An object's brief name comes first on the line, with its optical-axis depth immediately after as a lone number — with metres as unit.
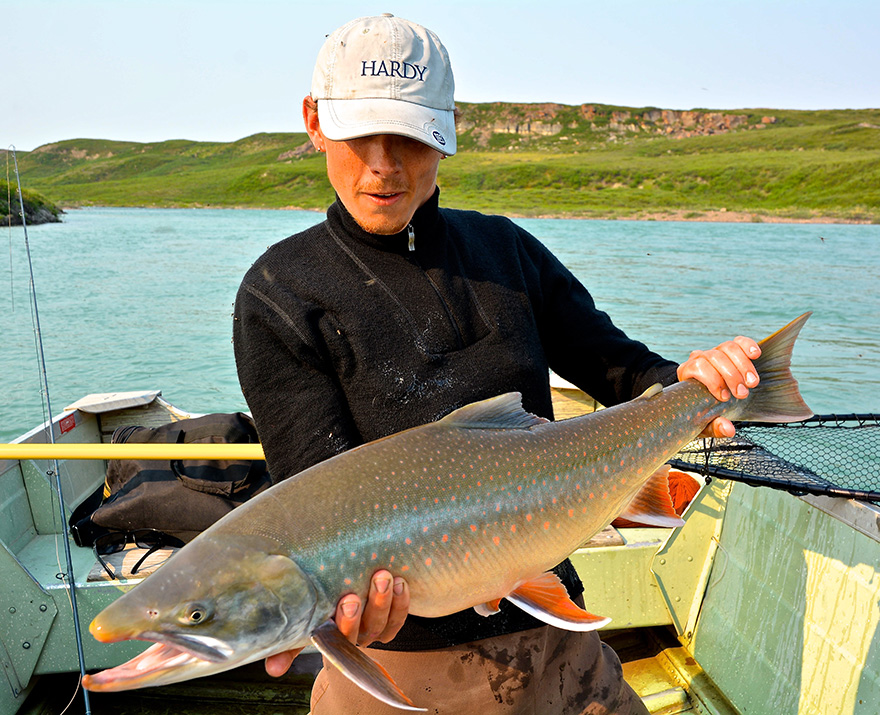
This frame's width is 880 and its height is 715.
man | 1.98
